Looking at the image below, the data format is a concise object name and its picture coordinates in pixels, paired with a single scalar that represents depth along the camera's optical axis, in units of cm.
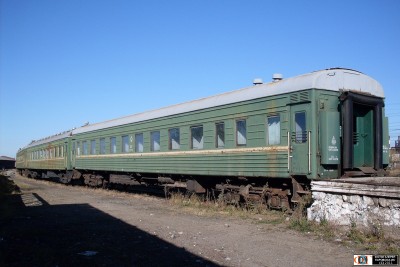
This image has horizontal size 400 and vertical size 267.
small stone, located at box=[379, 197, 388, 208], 752
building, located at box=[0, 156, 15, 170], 7944
